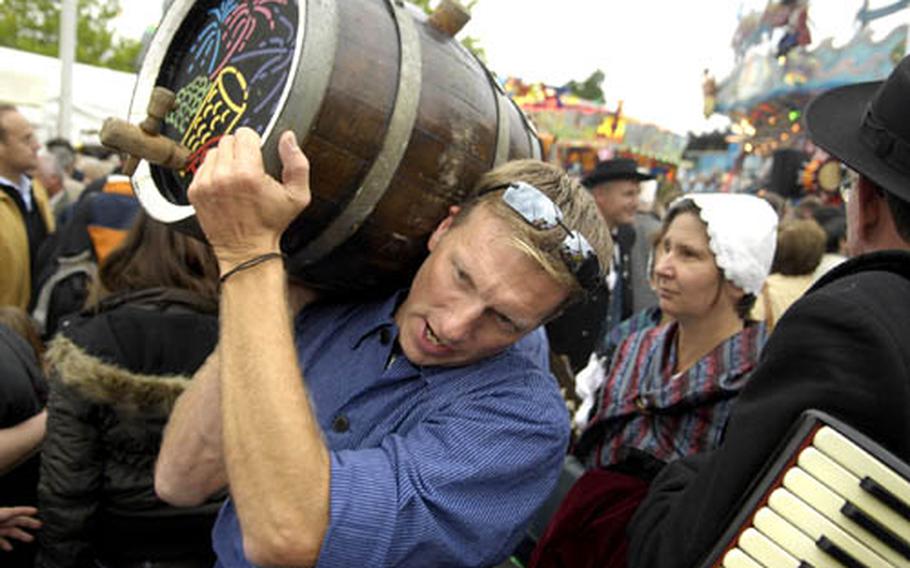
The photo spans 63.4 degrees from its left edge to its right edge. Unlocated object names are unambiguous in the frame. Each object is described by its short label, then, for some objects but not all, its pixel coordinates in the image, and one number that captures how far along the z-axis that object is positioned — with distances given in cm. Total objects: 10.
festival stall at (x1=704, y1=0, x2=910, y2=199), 1609
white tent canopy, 986
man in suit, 400
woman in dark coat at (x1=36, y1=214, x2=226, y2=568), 209
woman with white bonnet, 207
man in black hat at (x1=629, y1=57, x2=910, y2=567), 108
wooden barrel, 125
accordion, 104
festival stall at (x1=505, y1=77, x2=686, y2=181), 2345
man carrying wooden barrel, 122
